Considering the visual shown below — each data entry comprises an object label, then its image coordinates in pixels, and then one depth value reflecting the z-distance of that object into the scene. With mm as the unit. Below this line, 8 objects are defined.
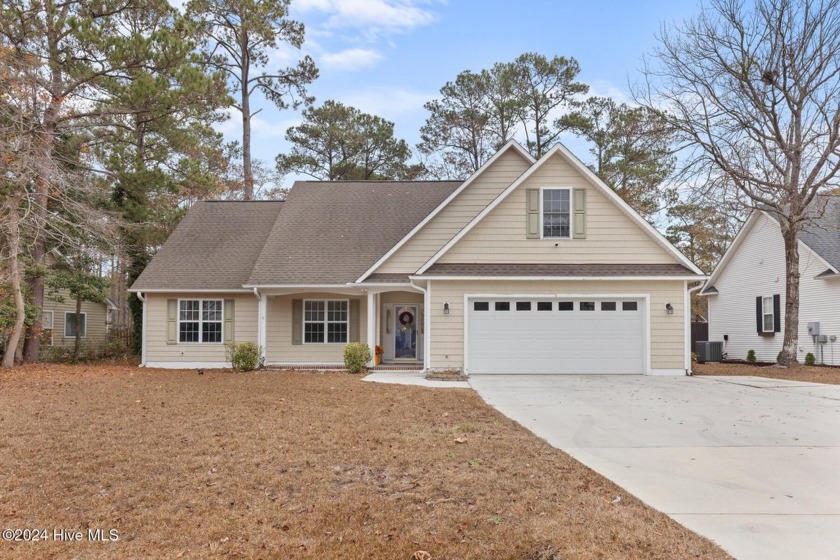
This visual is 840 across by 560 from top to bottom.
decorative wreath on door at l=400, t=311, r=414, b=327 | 18484
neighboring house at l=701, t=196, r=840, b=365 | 19938
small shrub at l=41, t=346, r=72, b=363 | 21702
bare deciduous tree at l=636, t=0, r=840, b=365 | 17406
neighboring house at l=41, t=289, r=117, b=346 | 25141
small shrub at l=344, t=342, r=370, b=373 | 15648
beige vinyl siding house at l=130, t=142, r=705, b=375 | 15438
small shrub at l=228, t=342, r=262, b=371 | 16188
